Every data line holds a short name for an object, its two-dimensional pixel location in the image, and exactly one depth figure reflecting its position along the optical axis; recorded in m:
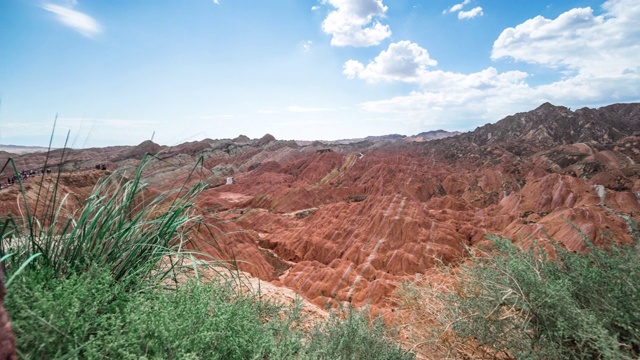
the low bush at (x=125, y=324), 1.29
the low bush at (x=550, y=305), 2.24
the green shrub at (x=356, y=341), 2.49
